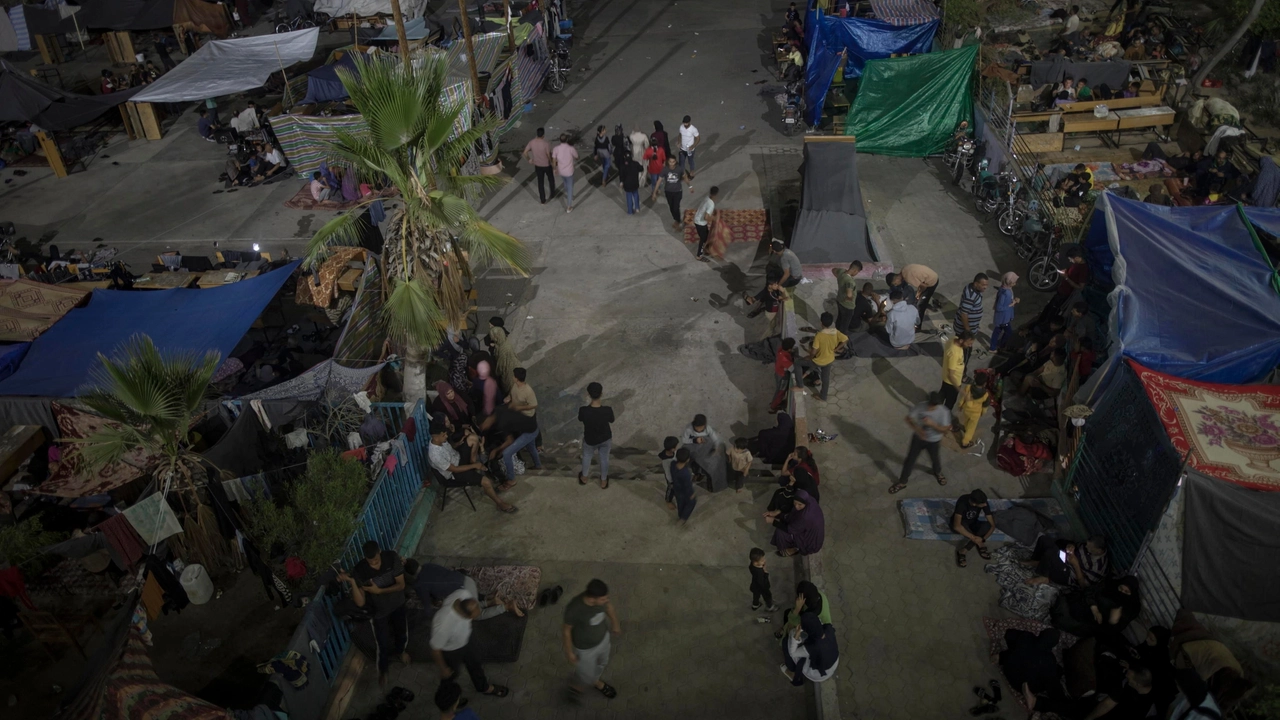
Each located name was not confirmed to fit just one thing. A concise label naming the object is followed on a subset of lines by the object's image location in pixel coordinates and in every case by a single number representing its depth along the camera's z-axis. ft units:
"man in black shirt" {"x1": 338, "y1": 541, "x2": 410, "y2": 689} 25.14
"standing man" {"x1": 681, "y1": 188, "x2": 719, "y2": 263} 47.16
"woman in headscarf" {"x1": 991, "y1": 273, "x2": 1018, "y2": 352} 37.01
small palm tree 26.78
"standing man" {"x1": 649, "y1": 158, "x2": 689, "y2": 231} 50.08
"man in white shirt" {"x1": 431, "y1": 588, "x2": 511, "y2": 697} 23.86
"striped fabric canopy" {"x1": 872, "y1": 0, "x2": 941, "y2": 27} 66.74
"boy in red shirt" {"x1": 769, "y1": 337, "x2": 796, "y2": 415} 34.90
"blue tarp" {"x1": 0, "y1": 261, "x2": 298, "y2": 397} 36.37
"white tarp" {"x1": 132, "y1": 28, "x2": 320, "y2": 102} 64.64
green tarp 55.93
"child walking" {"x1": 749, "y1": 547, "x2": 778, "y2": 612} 26.32
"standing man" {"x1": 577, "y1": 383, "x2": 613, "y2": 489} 31.91
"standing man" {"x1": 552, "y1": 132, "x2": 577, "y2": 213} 52.26
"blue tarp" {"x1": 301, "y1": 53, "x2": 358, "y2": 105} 63.98
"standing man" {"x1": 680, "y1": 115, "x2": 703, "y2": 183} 53.93
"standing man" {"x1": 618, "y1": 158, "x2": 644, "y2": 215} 51.13
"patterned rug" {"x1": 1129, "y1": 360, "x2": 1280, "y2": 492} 26.35
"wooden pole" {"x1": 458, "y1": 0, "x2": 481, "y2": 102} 58.65
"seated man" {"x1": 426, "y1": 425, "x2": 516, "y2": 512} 31.27
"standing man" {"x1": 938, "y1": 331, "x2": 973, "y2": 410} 33.12
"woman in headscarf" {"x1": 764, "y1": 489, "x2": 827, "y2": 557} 27.81
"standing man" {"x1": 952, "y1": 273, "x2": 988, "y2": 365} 36.40
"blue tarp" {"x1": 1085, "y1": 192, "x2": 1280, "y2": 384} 30.60
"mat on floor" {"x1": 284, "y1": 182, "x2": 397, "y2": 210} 57.88
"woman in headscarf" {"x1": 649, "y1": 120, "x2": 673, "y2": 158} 52.65
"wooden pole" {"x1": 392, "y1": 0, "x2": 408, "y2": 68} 46.85
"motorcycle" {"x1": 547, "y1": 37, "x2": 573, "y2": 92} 71.41
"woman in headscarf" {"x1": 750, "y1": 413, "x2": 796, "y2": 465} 32.68
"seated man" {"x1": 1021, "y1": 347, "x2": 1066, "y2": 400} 34.32
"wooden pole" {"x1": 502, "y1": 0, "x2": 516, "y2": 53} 67.56
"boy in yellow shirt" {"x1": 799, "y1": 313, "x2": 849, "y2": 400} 34.83
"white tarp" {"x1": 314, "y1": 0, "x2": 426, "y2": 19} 83.10
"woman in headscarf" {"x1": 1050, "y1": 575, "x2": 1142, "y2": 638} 24.95
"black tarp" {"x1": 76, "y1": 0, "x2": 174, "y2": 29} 76.95
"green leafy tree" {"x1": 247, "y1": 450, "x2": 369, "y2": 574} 27.63
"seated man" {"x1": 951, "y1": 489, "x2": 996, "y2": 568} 28.73
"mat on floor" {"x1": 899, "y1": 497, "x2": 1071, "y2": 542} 30.50
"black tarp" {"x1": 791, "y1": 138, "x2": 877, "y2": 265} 45.75
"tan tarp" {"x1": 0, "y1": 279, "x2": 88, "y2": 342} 38.99
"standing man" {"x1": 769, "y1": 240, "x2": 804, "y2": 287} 41.19
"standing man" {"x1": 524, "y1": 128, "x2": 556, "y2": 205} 52.95
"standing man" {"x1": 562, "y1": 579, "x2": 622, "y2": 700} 23.56
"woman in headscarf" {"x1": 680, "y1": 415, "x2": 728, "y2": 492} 31.60
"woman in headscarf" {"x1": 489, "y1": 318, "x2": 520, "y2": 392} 35.60
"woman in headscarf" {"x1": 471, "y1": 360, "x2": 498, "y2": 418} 33.81
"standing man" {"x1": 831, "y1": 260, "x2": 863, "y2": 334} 38.58
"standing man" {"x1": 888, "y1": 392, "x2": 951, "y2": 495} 30.55
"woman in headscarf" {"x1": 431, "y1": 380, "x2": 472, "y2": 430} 33.32
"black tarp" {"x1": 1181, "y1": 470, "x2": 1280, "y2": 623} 24.21
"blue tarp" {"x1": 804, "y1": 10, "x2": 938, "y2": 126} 61.46
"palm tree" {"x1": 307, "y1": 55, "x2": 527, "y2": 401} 29.22
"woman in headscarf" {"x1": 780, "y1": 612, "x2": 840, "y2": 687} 23.70
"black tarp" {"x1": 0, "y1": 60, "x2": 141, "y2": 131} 60.49
